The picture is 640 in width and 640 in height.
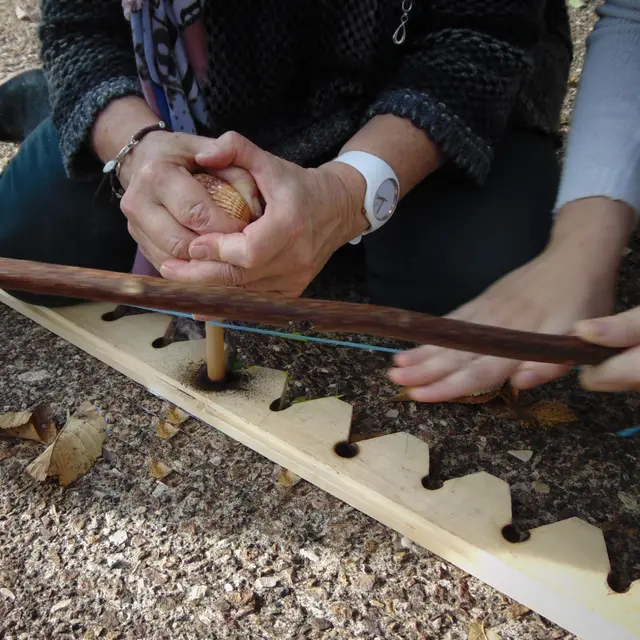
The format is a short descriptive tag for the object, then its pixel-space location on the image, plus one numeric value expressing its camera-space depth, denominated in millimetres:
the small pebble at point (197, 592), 789
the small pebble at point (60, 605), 769
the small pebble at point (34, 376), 1061
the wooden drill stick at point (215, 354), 952
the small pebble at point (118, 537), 841
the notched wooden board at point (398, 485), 765
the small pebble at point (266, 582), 804
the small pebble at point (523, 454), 958
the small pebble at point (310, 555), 833
